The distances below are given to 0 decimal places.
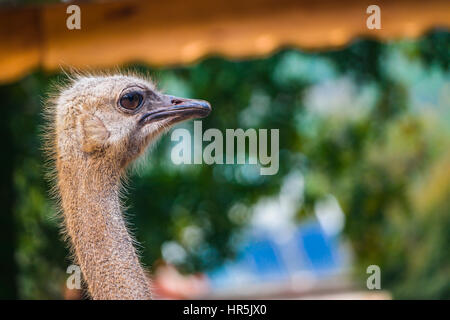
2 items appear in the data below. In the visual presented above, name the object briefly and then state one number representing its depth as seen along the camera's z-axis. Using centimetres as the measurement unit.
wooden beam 405
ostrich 208
